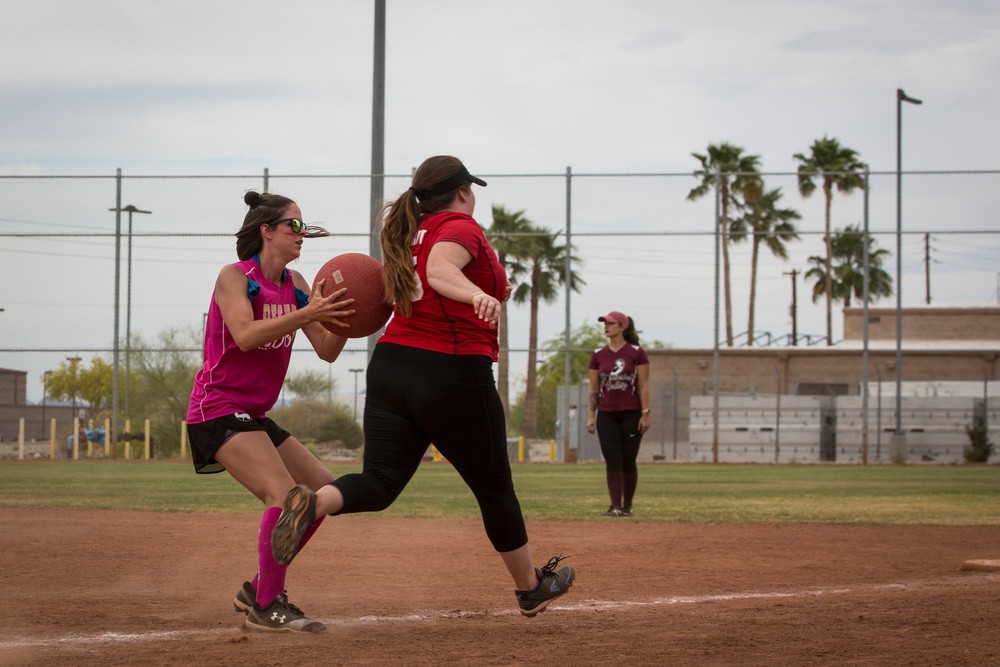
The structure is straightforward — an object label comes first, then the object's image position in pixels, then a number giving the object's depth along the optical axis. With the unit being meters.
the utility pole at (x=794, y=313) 43.83
